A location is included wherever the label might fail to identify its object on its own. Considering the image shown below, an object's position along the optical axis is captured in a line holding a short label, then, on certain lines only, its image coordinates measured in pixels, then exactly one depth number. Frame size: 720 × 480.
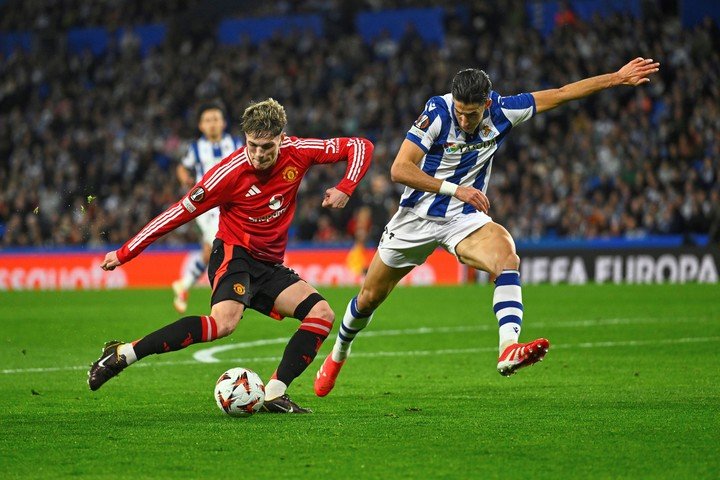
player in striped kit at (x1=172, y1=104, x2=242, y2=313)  26.91
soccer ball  14.37
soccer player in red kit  14.77
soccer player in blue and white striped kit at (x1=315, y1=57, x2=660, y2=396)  15.47
